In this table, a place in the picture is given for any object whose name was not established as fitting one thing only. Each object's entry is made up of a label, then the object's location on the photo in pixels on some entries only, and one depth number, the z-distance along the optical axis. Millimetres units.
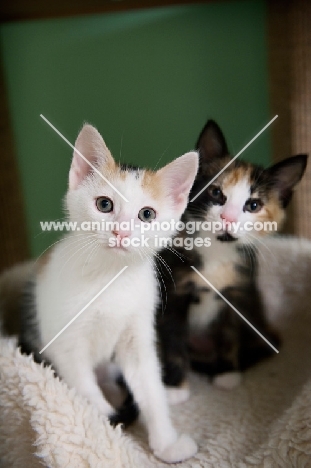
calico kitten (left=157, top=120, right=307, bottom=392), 777
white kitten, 668
